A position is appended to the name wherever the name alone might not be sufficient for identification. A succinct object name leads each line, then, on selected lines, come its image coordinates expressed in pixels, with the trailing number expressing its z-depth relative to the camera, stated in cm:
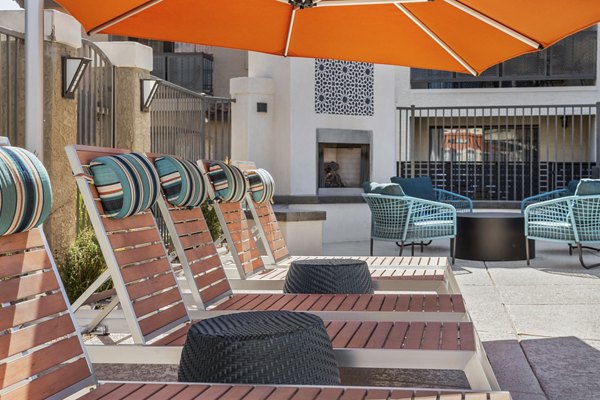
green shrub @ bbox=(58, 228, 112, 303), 562
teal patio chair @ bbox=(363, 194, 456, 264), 884
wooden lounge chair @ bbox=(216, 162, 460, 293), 468
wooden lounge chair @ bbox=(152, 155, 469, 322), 345
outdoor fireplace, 1195
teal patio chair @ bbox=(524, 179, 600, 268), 833
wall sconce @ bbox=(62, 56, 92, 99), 583
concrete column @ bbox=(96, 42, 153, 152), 760
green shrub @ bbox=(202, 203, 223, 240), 881
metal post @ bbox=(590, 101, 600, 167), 1296
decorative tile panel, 1183
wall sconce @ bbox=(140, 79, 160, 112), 783
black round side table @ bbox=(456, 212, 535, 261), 873
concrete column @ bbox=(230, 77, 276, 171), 1151
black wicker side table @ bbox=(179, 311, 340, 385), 238
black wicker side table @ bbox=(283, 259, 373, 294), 429
